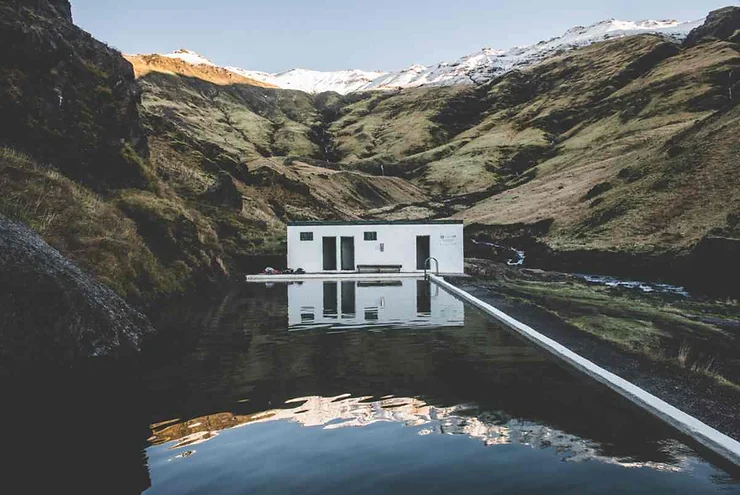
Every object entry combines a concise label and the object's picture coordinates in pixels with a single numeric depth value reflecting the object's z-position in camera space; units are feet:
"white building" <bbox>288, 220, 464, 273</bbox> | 130.31
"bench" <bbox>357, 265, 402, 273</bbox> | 128.47
